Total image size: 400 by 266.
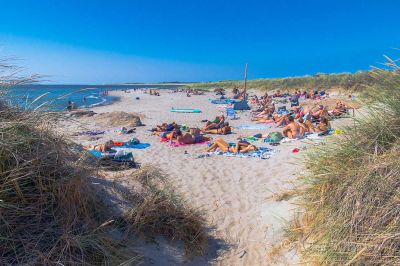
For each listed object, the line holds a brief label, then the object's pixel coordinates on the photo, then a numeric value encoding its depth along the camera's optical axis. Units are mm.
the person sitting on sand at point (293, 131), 8968
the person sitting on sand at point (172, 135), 9617
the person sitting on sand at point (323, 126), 9116
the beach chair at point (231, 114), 14885
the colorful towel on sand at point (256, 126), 11653
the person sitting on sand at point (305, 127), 9105
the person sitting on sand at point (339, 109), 11363
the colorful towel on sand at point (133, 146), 8820
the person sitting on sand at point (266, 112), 14330
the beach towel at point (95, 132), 10733
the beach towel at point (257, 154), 7439
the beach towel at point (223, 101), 22544
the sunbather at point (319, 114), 11164
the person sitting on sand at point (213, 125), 11189
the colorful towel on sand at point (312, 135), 8725
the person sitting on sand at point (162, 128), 10831
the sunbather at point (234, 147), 7914
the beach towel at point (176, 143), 8969
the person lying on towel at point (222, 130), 10688
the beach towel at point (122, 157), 5624
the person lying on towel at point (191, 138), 9086
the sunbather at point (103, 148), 7323
